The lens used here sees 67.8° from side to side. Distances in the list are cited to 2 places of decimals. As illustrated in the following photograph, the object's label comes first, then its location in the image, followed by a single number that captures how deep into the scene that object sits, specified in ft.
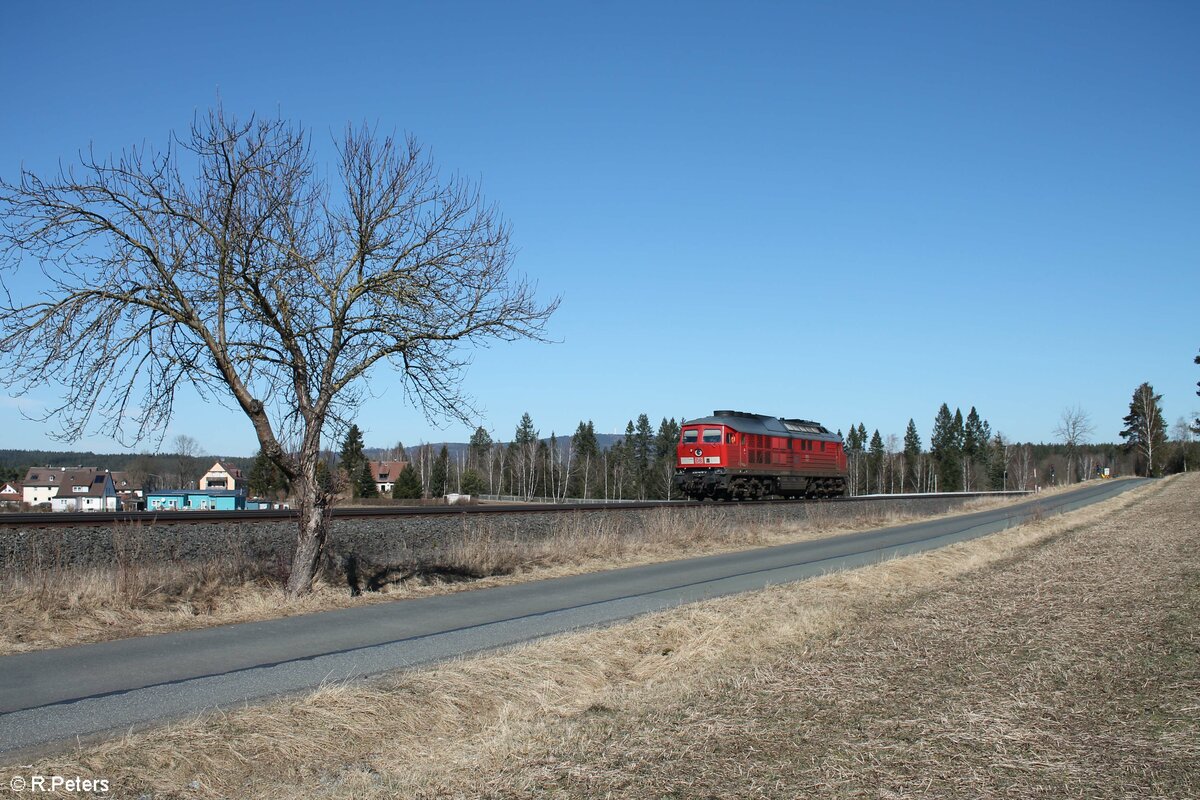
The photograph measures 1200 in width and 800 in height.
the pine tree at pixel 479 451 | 402.48
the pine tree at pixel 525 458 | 327.14
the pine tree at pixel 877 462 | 373.05
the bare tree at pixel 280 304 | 35.60
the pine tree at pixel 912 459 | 398.87
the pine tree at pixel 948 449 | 385.70
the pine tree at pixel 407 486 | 260.62
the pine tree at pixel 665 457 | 314.76
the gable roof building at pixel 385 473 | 367.04
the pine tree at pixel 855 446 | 376.48
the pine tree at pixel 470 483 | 296.59
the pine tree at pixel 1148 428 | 334.85
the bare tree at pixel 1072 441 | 363.54
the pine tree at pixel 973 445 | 384.43
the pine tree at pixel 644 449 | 344.16
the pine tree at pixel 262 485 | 195.42
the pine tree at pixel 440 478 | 298.99
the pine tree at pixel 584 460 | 352.28
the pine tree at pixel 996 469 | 375.86
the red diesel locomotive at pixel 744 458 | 114.42
